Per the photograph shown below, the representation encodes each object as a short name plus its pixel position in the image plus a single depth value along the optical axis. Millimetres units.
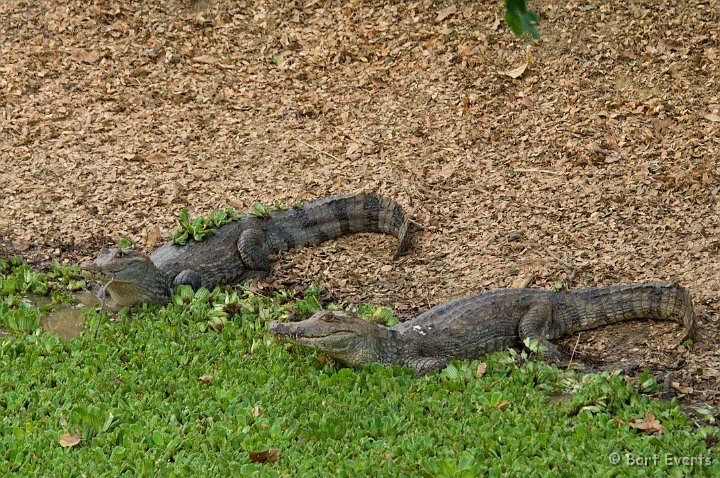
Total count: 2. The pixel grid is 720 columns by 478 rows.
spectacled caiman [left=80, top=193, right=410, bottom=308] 16391
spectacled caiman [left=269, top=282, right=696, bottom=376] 14148
